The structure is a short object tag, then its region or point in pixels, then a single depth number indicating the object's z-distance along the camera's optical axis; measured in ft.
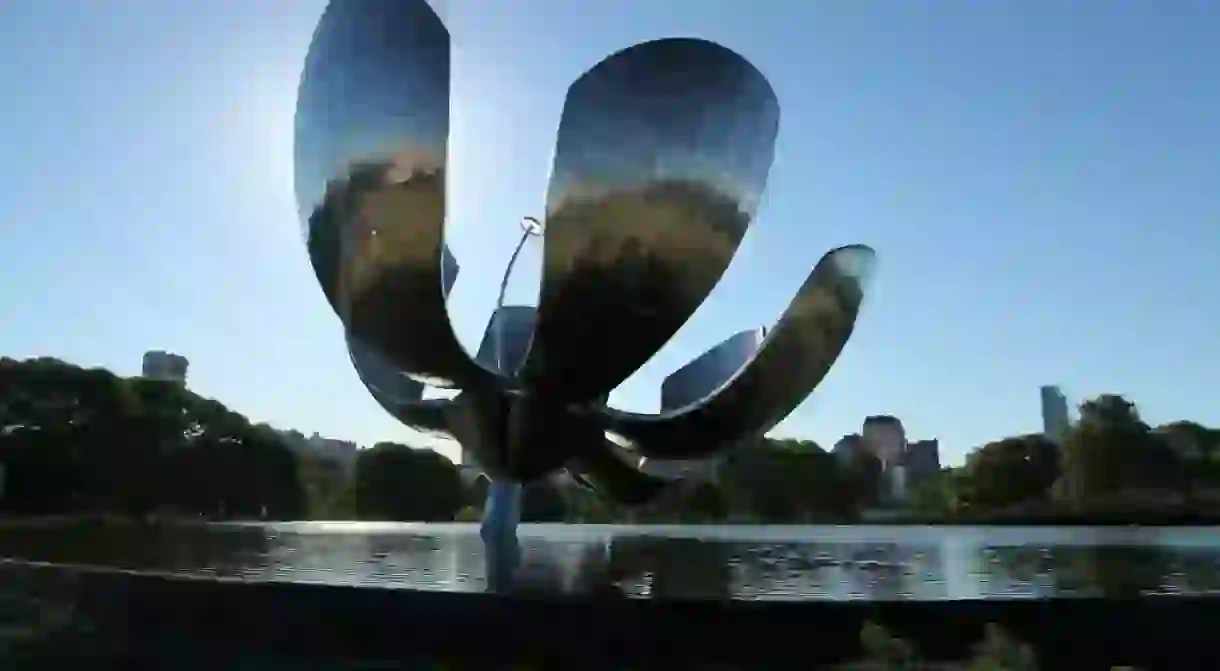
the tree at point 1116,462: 157.28
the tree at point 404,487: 173.68
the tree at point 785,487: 166.30
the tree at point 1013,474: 165.89
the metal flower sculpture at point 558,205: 33.04
